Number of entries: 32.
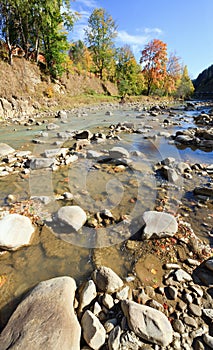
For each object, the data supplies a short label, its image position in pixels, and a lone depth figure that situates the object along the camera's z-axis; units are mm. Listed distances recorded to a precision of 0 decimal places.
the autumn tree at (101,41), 29612
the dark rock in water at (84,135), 7298
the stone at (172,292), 1688
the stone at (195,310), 1542
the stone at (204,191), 3418
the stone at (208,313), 1522
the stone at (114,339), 1293
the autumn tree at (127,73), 31734
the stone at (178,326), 1428
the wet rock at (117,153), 5293
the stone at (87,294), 1609
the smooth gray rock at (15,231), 2137
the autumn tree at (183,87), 45781
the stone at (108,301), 1582
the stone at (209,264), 1932
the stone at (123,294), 1661
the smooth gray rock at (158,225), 2371
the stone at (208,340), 1329
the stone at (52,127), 9297
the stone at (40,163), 4540
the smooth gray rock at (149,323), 1330
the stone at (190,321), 1468
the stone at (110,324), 1428
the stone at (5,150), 5386
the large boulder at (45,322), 1239
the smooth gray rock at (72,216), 2545
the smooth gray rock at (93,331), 1331
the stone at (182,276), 1844
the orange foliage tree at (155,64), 30045
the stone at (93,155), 5367
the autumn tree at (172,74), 37750
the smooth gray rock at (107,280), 1710
